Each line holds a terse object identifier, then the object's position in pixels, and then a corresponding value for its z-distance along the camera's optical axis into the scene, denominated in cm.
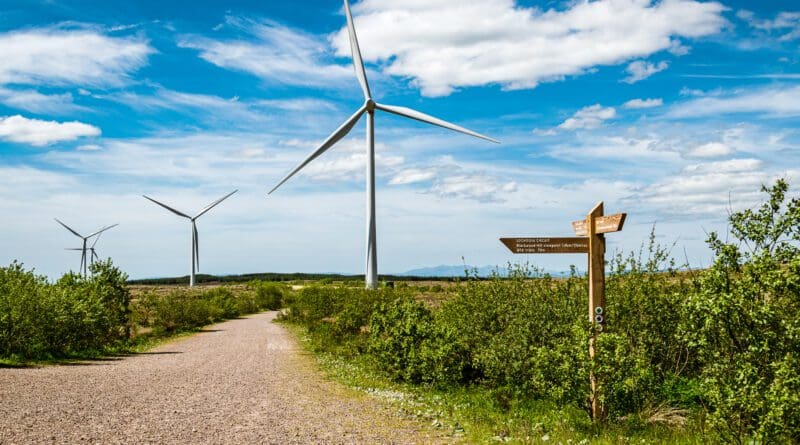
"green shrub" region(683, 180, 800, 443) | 809
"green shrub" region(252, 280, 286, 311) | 7662
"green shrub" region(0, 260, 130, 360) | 2402
